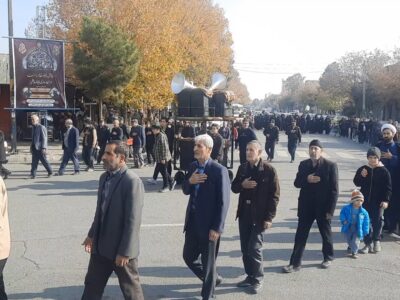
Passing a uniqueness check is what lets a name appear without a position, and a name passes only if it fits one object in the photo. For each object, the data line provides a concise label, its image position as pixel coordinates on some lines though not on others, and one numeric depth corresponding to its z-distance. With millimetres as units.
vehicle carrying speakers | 13531
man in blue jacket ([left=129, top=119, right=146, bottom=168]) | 15938
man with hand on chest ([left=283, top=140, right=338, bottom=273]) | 6027
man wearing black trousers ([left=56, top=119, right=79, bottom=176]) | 14133
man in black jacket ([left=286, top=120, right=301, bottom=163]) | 18656
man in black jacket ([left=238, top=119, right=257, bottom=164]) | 15000
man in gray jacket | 4133
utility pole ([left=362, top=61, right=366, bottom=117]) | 46531
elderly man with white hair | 4859
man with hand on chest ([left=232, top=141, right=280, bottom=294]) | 5383
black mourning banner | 17234
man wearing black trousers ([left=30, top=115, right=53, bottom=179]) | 13219
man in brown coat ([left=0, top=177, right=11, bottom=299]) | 4258
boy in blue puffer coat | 6754
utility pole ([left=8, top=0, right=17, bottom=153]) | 18812
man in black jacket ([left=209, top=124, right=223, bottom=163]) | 11836
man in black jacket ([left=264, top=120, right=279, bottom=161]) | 18277
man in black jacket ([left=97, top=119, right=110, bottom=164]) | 15891
